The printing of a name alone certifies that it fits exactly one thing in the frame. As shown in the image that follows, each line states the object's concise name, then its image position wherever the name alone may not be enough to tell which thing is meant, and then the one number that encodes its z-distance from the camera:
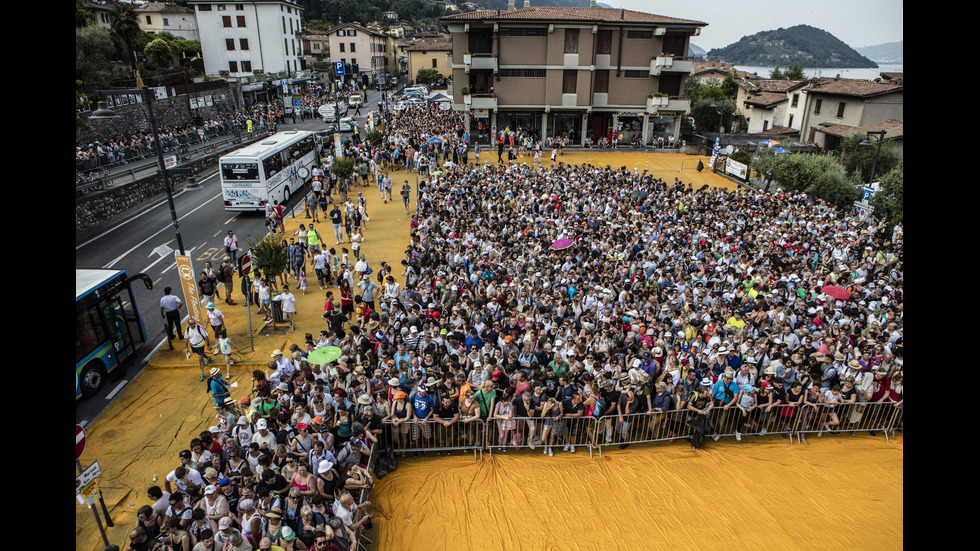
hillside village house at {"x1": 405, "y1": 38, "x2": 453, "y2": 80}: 88.81
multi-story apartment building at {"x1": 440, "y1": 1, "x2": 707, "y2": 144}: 38.84
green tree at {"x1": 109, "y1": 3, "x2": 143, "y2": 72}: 38.00
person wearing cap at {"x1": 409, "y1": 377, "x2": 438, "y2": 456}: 8.71
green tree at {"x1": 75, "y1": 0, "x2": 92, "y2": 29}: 34.69
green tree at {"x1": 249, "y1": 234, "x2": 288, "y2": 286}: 14.01
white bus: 21.53
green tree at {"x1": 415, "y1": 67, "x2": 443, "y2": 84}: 84.06
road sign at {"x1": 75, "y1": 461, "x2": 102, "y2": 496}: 6.21
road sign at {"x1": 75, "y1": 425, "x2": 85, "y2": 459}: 6.19
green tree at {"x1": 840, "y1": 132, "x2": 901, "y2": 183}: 30.08
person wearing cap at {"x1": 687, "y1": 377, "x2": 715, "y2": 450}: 9.23
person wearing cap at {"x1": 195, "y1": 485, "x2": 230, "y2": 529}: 6.48
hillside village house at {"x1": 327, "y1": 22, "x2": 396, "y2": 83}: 85.81
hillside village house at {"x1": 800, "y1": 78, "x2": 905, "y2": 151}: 37.62
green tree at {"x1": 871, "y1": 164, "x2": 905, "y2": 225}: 21.33
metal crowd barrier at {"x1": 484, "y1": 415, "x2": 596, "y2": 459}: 8.98
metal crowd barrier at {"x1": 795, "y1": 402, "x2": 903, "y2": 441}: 9.58
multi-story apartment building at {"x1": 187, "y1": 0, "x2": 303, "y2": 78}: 57.62
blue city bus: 10.23
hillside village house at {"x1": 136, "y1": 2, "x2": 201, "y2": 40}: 59.88
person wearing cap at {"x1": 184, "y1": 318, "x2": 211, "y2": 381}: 11.16
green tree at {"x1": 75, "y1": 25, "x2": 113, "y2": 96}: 31.97
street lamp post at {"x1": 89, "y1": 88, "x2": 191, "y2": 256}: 12.23
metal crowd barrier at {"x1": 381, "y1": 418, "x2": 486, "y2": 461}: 8.88
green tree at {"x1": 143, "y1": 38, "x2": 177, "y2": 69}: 45.38
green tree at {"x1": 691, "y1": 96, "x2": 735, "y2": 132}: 52.25
